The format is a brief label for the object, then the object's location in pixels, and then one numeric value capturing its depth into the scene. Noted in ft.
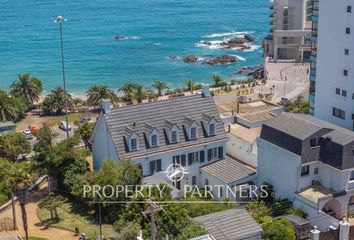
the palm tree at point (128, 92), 332.19
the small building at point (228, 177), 180.65
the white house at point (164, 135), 182.70
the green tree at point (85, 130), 209.67
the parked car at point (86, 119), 298.35
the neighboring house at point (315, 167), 165.37
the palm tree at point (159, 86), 357.00
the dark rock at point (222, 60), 471.62
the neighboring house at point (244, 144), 196.75
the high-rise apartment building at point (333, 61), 211.41
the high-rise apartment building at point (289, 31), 439.22
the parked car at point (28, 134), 273.64
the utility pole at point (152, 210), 121.46
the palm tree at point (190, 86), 362.33
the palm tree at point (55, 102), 323.57
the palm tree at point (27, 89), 337.93
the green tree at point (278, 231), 149.48
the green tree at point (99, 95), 325.21
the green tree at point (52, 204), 171.32
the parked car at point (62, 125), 288.92
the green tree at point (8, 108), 300.40
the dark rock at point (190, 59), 482.28
